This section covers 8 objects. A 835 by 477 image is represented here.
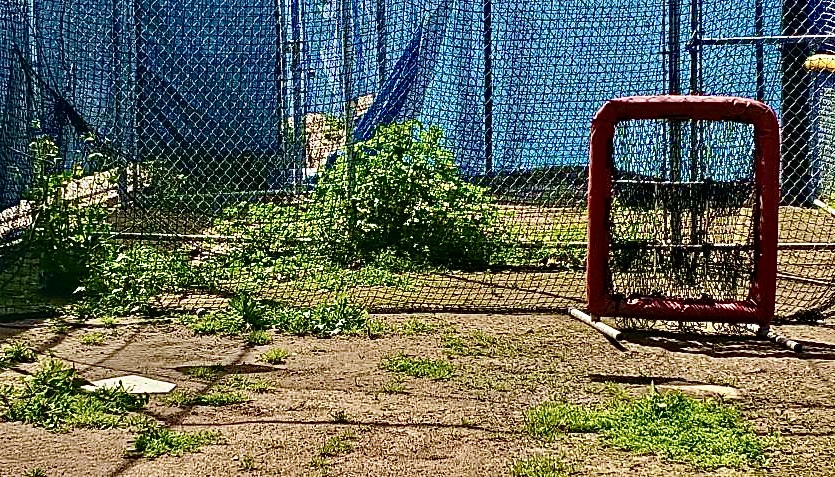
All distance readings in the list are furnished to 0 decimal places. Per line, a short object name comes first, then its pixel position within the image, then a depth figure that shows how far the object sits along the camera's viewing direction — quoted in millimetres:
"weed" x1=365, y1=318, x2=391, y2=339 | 6668
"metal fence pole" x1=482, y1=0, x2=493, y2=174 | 9117
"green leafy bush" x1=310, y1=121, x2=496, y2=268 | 9227
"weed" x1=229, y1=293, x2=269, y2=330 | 6840
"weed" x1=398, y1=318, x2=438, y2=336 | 6738
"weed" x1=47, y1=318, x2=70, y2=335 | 6749
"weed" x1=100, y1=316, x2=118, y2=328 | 6949
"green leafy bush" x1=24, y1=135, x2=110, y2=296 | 7840
